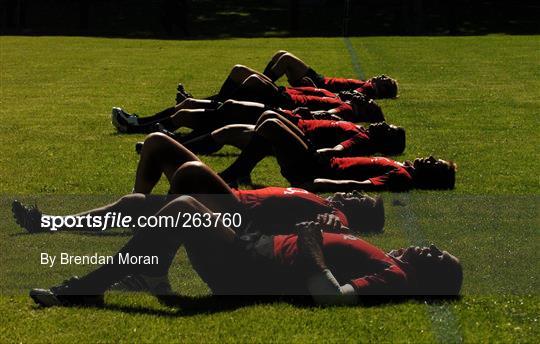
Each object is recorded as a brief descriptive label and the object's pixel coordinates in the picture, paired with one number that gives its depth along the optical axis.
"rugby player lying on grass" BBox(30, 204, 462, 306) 6.79
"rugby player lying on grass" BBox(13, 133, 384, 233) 7.48
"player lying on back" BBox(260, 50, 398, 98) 16.62
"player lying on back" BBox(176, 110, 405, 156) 11.84
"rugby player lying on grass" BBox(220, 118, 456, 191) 10.34
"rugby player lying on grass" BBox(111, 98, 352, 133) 12.89
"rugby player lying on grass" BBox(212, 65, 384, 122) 14.06
